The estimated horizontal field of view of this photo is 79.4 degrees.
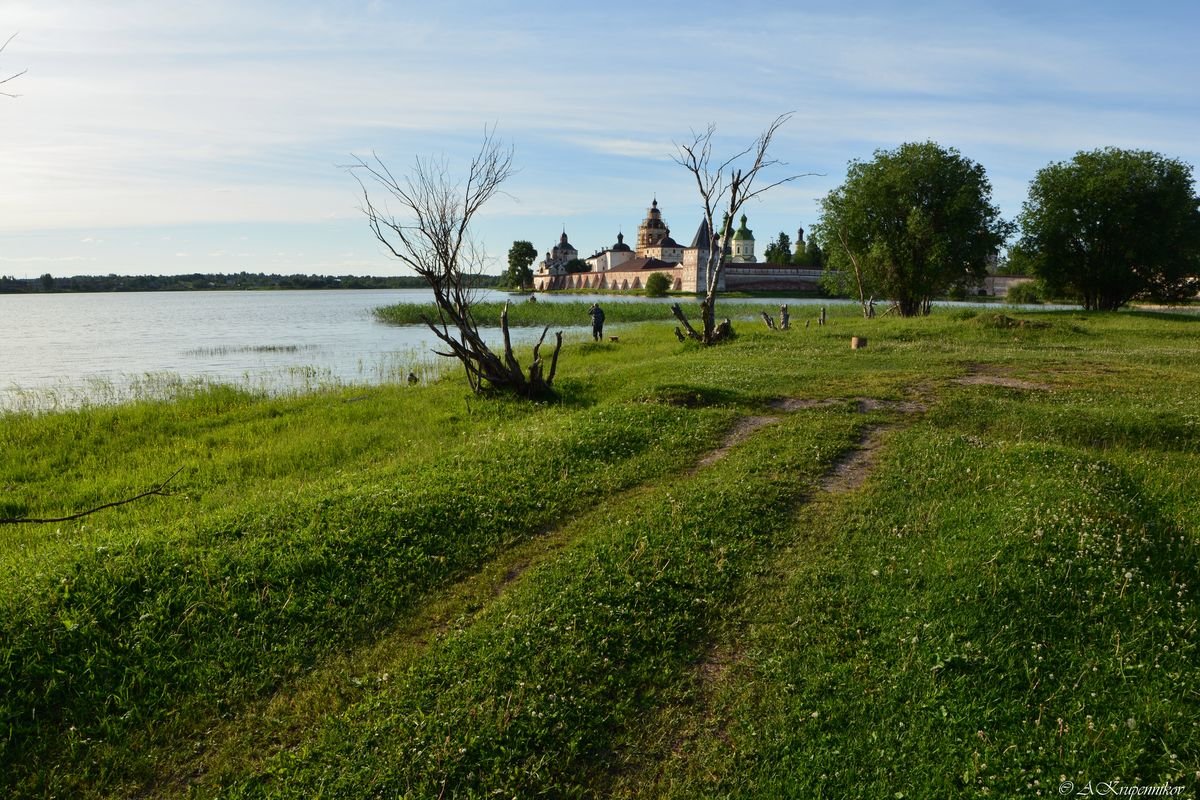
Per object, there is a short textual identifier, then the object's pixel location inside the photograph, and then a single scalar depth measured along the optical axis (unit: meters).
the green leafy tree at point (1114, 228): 39.28
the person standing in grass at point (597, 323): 32.94
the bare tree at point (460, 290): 16.45
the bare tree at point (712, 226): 26.56
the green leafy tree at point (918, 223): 38.88
